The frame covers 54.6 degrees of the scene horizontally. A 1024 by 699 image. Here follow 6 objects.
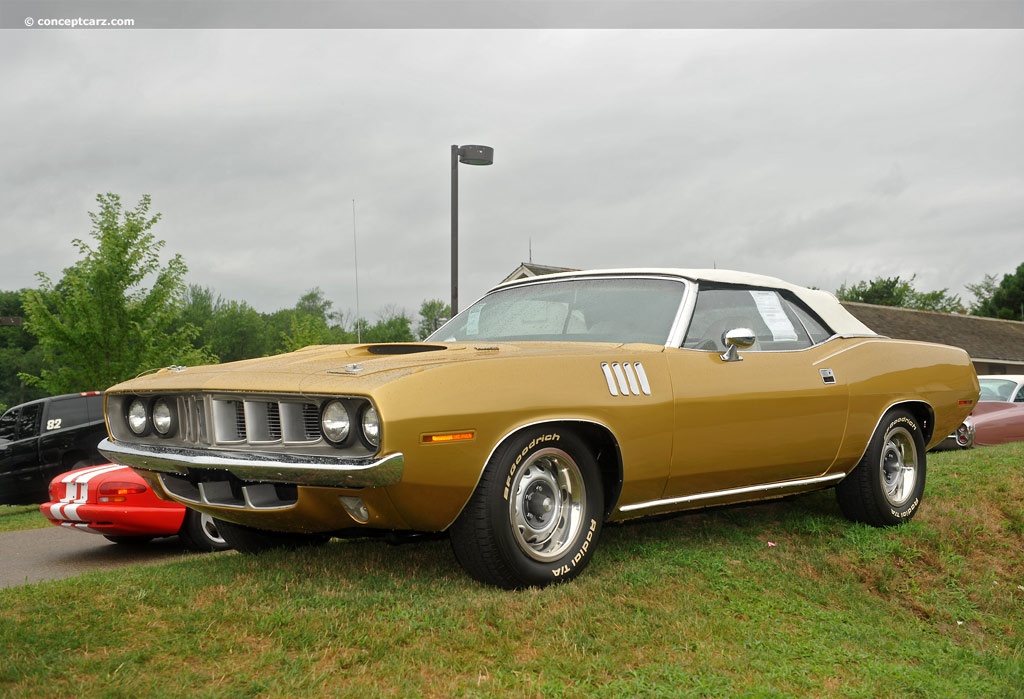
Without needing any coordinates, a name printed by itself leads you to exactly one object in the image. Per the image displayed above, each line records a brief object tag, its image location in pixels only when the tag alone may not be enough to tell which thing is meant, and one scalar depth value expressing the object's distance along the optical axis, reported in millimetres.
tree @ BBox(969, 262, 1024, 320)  71438
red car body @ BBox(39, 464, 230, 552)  7645
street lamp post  12273
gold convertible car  3910
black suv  13672
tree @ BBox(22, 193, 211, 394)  20109
